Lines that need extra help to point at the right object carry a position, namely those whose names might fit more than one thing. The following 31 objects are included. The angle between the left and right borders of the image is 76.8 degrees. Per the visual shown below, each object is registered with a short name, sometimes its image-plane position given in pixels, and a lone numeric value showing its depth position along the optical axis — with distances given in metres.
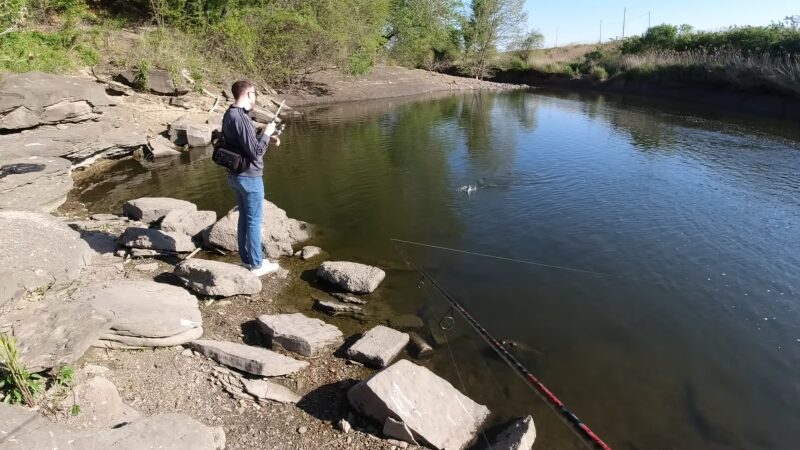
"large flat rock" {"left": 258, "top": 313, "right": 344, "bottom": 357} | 5.32
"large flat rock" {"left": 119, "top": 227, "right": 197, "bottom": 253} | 7.41
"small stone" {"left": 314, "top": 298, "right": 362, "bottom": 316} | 6.46
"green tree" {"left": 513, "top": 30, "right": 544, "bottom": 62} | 49.50
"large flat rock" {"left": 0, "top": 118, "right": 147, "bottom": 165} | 10.46
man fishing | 5.86
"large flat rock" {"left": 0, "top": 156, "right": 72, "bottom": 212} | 8.69
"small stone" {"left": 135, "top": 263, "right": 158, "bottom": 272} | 6.91
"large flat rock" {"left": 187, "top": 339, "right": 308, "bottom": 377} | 4.75
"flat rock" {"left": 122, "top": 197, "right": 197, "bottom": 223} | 9.04
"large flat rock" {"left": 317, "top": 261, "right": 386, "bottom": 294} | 6.87
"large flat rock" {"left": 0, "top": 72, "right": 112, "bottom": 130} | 11.02
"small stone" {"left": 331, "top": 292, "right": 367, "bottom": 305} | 6.69
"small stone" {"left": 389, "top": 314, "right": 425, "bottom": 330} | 6.17
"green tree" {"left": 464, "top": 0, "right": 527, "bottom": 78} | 47.38
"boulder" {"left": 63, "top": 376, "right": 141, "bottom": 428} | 3.69
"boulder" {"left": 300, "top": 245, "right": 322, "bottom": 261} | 8.02
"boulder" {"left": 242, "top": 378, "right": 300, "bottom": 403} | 4.51
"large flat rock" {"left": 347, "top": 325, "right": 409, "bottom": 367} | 5.25
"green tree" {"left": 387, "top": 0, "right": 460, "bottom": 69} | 43.81
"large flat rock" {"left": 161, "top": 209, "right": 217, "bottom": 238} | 8.30
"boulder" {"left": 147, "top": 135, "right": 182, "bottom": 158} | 15.18
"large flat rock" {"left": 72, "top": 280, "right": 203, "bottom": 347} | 4.80
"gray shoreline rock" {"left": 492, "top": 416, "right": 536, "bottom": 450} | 4.13
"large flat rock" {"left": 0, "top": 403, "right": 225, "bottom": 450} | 3.05
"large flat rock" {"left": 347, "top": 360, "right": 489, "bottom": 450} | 4.16
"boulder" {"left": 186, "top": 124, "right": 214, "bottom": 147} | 16.58
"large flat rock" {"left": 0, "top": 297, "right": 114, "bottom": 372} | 3.86
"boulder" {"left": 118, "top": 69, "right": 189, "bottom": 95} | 18.66
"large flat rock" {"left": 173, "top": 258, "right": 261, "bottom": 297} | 6.17
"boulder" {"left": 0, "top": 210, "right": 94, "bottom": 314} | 5.20
